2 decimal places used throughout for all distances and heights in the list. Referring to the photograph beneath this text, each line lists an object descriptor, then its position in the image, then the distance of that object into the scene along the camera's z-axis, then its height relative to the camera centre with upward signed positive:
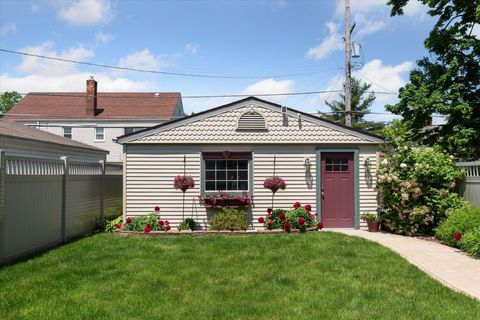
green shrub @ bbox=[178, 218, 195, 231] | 10.52 -1.34
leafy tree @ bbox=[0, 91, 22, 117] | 53.91 +9.76
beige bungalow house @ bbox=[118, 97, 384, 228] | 10.98 +0.35
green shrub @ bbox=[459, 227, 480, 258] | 7.35 -1.30
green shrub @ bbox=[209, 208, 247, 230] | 10.28 -1.21
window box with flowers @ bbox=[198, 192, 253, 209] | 10.73 -0.73
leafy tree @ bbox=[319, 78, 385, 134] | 40.38 +7.07
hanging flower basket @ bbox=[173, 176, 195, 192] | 10.46 -0.24
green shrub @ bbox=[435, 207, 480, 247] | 8.26 -1.07
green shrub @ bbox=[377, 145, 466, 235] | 9.82 -0.40
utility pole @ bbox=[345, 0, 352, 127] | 17.83 +4.82
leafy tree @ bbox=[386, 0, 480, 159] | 11.12 +2.51
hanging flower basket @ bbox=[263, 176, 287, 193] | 10.62 -0.27
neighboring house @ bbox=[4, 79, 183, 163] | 27.17 +3.91
